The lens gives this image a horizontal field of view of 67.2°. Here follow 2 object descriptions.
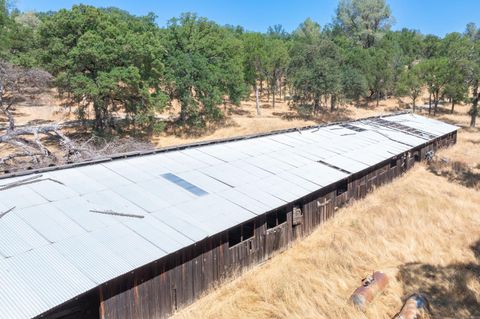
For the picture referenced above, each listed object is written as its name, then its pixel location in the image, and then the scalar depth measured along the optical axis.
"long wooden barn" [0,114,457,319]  8.87
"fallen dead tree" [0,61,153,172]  20.03
